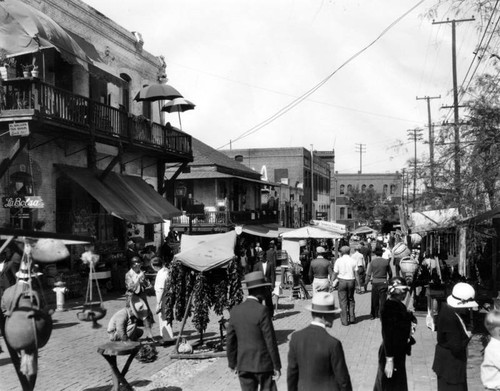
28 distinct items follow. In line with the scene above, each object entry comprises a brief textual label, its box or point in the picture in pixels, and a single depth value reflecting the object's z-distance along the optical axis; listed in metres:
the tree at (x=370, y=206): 78.50
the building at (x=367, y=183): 96.00
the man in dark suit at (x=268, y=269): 13.99
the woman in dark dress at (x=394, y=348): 6.77
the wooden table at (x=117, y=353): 7.44
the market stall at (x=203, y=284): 10.16
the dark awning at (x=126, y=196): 18.25
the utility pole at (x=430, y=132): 17.60
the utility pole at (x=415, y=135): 62.06
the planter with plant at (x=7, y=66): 13.01
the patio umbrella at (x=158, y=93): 21.55
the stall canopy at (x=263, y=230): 32.70
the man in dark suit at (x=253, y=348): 6.11
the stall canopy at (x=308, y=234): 22.12
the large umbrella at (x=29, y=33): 13.09
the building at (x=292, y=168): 60.00
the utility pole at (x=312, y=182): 60.50
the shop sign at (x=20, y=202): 15.23
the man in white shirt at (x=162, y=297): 10.92
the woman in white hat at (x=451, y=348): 6.52
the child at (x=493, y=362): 5.41
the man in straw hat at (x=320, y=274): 12.91
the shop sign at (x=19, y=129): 14.70
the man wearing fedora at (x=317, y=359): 4.99
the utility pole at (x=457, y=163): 13.91
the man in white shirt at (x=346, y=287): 13.03
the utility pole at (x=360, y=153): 108.00
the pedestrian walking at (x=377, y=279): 13.57
